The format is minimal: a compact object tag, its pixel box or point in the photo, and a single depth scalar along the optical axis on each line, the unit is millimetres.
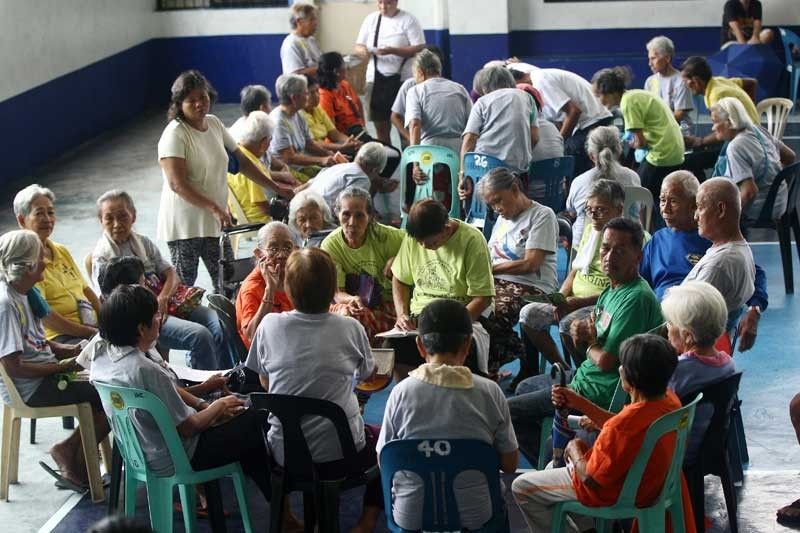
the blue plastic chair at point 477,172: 7359
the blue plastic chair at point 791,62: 12570
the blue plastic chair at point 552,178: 7773
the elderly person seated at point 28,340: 4766
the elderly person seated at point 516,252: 5641
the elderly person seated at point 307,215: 5738
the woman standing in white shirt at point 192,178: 6121
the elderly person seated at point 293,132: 7949
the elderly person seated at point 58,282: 5340
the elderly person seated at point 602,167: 6652
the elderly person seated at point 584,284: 5434
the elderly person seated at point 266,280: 5094
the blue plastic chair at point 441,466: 3641
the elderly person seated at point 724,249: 4809
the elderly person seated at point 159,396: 4105
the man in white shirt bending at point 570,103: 8703
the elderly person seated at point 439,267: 5141
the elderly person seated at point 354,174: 6809
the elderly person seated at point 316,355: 4090
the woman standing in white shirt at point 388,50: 10680
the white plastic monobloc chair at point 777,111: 9914
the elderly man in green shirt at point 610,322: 4367
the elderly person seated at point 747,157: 6949
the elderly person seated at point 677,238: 5305
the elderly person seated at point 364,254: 5457
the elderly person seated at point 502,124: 7621
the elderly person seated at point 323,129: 8562
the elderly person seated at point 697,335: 4047
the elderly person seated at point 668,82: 9195
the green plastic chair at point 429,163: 7660
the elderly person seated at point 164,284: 5531
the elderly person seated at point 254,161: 6988
